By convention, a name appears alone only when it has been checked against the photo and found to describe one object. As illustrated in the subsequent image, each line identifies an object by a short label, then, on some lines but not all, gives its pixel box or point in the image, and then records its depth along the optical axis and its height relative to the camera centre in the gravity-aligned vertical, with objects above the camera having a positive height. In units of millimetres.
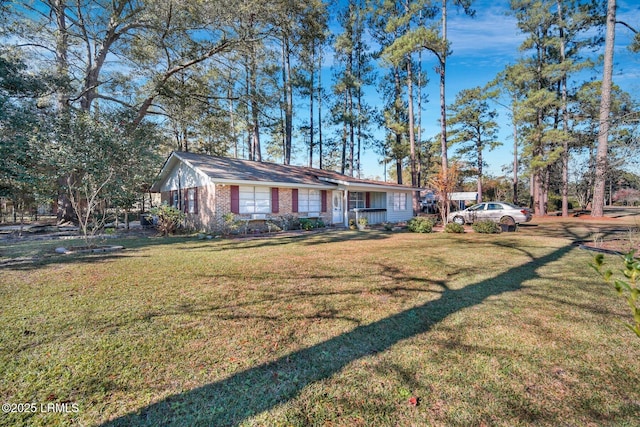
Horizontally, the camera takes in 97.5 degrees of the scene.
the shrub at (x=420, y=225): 13023 -1062
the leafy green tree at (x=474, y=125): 25669 +7483
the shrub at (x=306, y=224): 14430 -1063
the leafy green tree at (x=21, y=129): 10828 +3095
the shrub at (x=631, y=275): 970 -277
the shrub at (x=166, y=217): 12141 -532
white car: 14820 -633
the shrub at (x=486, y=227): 11970 -1067
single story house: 13008 +681
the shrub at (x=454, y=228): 12324 -1126
